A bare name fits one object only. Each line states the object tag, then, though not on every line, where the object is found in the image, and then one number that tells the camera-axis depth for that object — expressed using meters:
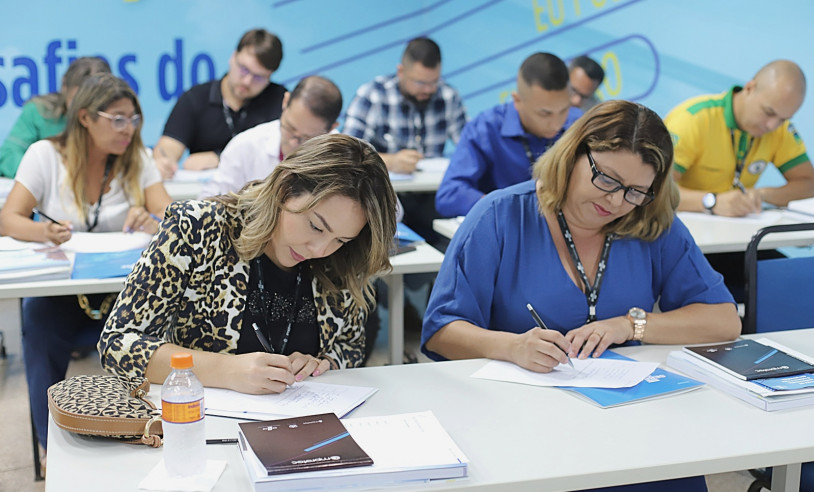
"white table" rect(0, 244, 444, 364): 2.60
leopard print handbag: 1.46
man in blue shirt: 3.76
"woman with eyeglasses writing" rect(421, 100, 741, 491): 2.14
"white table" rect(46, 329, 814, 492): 1.42
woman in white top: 3.18
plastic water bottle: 1.35
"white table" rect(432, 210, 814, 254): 3.26
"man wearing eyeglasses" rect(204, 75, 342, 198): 3.54
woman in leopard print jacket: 1.78
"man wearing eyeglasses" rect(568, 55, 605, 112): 5.34
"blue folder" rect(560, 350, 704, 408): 1.76
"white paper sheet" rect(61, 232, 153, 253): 3.04
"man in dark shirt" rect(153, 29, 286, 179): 4.75
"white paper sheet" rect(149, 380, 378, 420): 1.63
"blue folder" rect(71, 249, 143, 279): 2.70
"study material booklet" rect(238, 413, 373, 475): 1.36
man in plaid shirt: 5.14
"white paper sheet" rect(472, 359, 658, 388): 1.85
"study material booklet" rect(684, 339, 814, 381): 1.86
